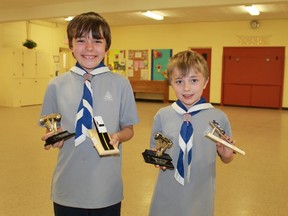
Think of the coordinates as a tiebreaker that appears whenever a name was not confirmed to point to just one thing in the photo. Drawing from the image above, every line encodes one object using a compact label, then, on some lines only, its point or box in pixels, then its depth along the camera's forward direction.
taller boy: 1.45
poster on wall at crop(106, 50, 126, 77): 12.97
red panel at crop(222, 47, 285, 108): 10.81
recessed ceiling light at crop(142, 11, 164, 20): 10.00
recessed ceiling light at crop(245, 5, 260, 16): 8.80
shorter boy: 1.50
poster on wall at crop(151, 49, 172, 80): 12.16
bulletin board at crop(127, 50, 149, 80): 12.58
